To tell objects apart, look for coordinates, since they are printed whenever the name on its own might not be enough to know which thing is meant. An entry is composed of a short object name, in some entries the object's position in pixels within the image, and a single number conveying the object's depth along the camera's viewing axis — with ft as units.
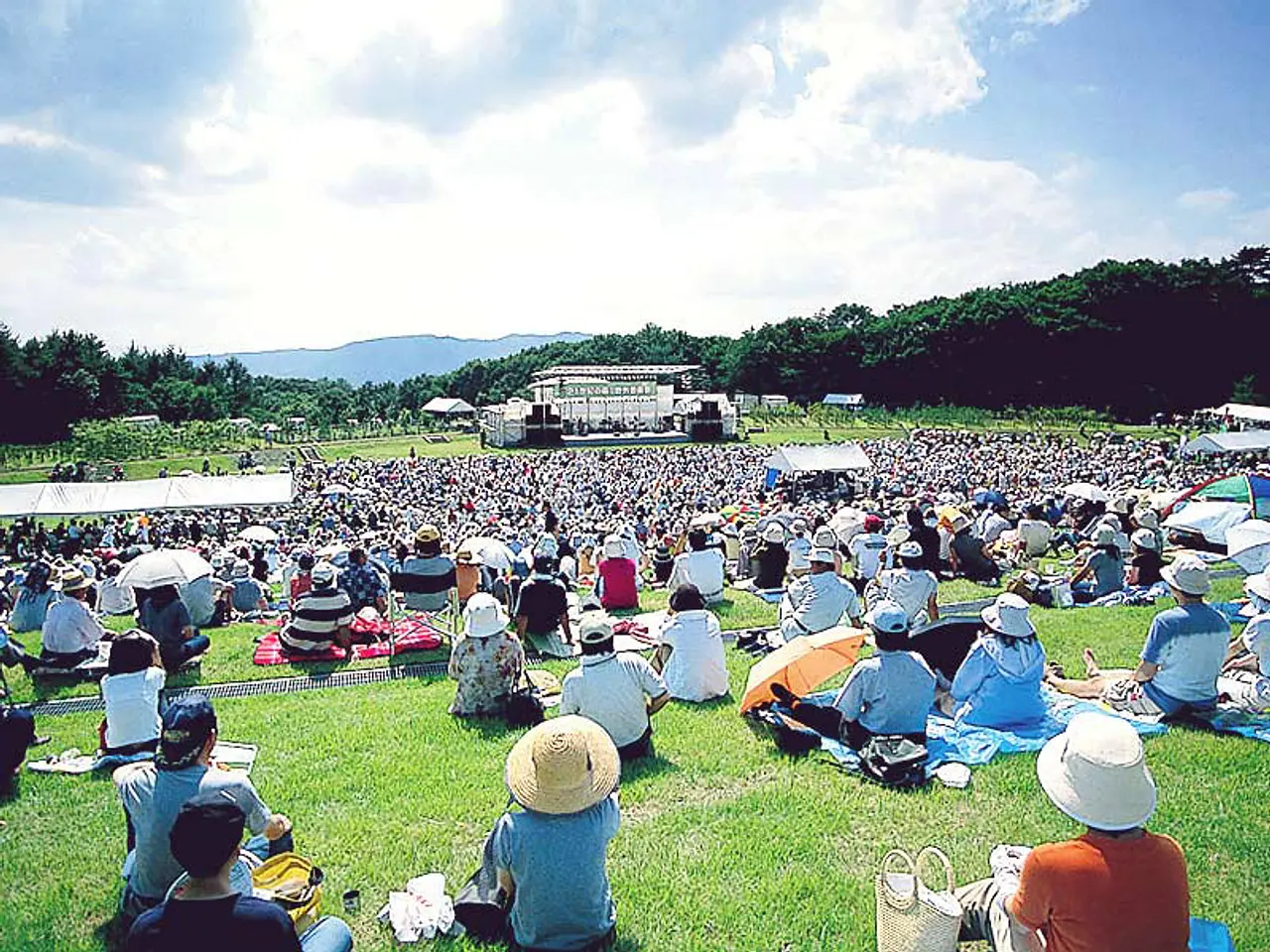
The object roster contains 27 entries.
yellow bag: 11.03
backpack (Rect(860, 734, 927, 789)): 15.81
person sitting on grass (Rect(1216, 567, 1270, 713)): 19.04
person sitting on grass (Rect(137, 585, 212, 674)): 24.61
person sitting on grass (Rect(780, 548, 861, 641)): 23.63
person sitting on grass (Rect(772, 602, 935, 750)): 16.26
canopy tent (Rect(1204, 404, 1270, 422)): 129.08
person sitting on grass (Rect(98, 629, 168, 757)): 15.60
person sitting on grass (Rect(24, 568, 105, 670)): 24.84
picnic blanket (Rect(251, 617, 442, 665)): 27.14
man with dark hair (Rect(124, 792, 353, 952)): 8.20
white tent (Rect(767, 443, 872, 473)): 90.79
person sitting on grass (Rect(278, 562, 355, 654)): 27.07
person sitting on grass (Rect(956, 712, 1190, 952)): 8.73
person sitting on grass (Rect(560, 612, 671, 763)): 16.44
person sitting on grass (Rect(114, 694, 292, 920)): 11.08
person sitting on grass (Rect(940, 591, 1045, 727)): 18.42
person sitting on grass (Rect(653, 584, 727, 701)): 20.77
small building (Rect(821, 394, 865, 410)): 245.65
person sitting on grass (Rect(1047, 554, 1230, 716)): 17.98
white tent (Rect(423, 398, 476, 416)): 257.55
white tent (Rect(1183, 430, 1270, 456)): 97.40
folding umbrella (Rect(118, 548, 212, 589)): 24.39
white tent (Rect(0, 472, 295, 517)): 53.83
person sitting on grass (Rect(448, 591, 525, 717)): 19.45
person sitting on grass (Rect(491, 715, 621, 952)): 10.54
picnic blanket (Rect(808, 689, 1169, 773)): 16.93
